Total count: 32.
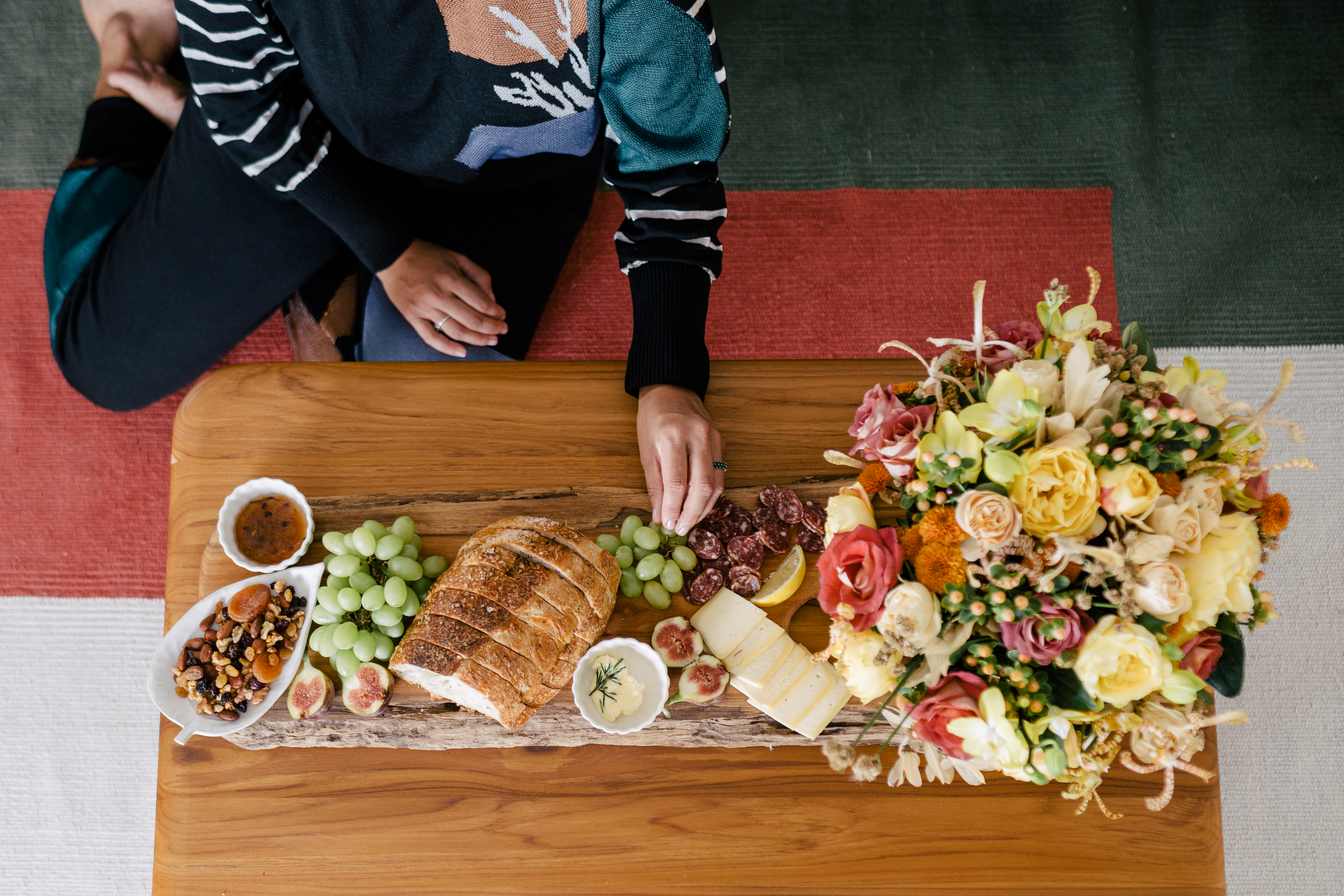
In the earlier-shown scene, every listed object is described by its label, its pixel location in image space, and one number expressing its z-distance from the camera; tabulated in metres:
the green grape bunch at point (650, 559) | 1.02
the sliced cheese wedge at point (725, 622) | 1.01
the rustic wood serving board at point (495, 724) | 0.99
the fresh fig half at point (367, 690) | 0.96
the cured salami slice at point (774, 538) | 1.06
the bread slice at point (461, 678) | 0.91
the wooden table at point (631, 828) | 1.01
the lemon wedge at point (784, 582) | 1.02
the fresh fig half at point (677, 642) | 1.00
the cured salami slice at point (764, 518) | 1.06
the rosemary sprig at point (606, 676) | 0.97
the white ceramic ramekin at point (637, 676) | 0.95
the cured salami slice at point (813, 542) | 1.06
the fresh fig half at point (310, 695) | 0.97
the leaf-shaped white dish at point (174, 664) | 0.96
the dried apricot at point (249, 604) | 0.98
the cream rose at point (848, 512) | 0.75
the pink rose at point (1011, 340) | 0.76
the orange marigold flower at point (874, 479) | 0.80
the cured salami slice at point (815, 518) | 1.06
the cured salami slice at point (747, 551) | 1.05
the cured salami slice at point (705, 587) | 1.04
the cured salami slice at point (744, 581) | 1.04
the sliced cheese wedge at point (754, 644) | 1.00
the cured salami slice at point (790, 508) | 1.06
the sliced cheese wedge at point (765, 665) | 0.98
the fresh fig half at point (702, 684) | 0.97
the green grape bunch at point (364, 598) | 0.98
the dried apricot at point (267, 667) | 0.96
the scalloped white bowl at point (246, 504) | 1.03
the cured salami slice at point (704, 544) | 1.05
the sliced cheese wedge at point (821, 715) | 0.99
